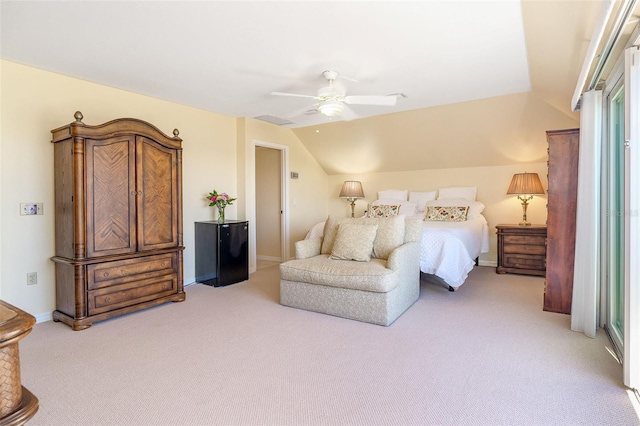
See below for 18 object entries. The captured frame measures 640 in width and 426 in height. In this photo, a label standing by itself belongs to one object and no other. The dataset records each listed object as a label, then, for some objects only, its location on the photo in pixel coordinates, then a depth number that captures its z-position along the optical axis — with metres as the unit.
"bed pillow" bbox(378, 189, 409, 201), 6.51
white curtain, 2.85
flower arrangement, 4.88
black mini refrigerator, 4.66
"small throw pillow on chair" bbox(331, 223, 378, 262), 3.67
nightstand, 4.93
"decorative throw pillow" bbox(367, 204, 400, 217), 6.09
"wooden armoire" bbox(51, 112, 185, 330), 3.23
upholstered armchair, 3.24
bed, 3.96
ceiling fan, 3.20
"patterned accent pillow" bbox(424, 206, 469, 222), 5.42
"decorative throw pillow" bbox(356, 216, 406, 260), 3.77
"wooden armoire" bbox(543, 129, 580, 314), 3.34
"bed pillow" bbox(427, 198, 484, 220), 5.53
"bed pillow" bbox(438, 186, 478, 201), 5.91
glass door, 2.69
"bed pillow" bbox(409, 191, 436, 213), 6.20
